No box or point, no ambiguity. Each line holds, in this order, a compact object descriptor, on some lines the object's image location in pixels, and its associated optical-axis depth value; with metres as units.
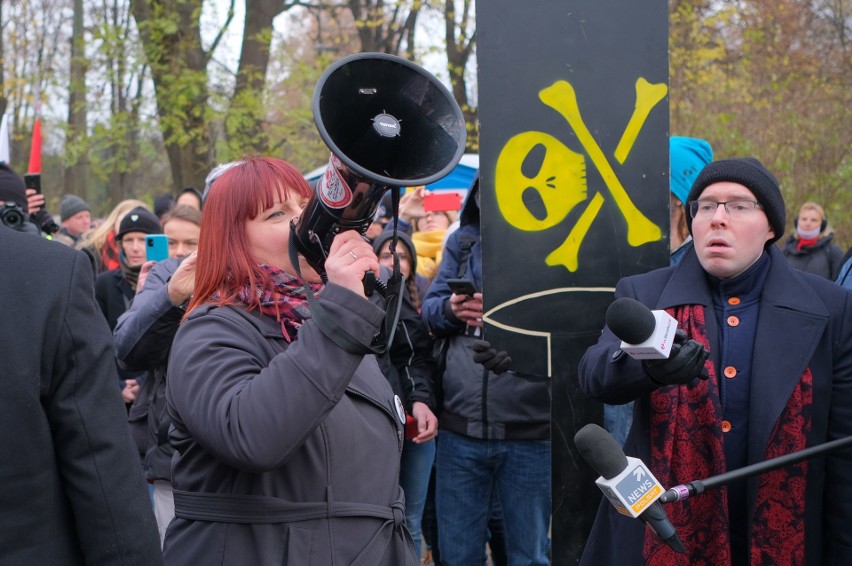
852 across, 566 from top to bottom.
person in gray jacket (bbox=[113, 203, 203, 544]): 3.26
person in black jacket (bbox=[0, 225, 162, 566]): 1.59
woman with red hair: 1.84
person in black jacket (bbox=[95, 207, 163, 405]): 4.72
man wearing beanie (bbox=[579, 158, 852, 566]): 2.45
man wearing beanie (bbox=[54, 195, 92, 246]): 8.88
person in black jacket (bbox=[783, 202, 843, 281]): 9.35
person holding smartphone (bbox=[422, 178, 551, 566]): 3.81
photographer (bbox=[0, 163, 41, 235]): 3.28
